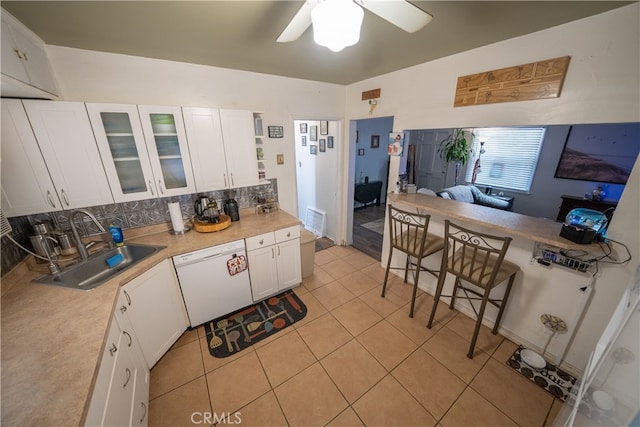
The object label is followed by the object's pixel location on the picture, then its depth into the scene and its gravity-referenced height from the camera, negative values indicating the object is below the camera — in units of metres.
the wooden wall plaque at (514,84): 1.55 +0.42
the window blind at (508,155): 3.96 -0.28
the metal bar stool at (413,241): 2.13 -1.00
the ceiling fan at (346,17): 0.89 +0.50
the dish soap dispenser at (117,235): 1.87 -0.75
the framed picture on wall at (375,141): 5.65 -0.02
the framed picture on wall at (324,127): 3.44 +0.20
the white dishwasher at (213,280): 1.93 -1.23
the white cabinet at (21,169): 1.42 -0.17
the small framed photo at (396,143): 2.62 -0.03
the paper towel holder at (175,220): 2.07 -0.71
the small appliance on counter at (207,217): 2.15 -0.72
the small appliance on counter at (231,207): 2.42 -0.69
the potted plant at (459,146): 3.99 -0.11
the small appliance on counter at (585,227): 1.43 -0.54
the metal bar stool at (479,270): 1.66 -1.02
